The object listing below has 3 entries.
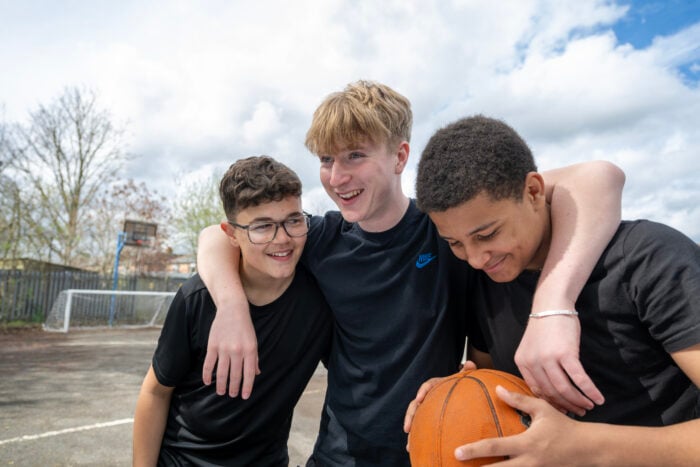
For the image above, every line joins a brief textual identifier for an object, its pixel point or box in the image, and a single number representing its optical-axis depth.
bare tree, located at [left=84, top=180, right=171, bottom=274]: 27.69
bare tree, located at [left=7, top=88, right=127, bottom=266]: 22.83
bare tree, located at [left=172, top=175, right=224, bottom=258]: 30.36
